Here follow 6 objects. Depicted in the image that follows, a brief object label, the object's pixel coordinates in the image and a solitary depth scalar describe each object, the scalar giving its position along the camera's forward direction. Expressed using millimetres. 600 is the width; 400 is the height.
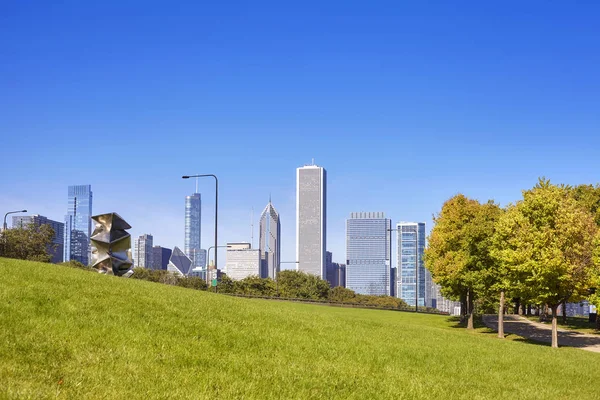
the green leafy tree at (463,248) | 47000
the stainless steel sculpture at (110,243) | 44156
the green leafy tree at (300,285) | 127231
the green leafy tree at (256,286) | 115812
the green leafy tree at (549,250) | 36406
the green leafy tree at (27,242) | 83500
